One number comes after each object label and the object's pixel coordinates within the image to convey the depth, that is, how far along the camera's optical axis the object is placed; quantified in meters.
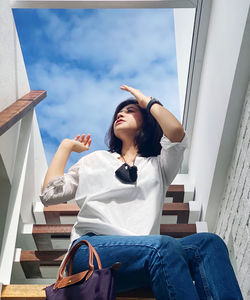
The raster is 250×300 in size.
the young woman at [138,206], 1.28
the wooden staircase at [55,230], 2.43
